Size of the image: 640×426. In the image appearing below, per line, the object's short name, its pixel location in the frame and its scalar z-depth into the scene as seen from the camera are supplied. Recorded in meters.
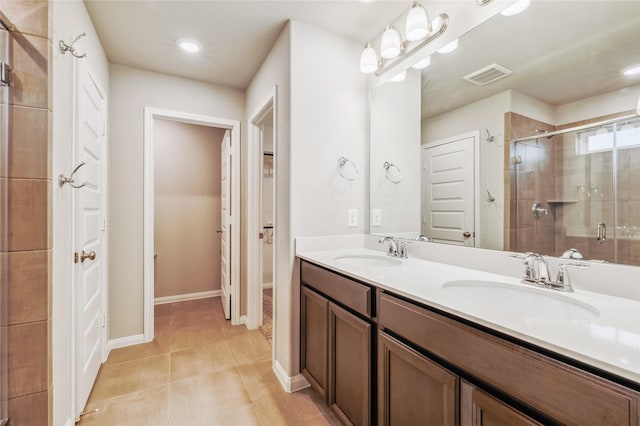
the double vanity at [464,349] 0.57
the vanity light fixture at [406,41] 1.51
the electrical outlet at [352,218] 1.99
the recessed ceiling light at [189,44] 2.05
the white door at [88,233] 1.53
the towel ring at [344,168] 1.96
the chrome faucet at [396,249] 1.68
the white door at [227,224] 2.87
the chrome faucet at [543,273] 0.98
